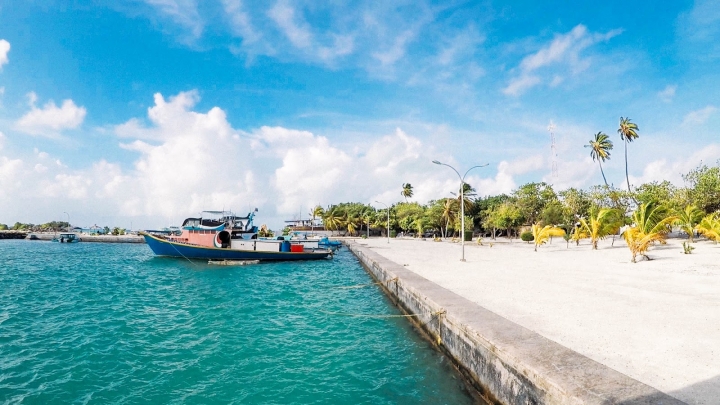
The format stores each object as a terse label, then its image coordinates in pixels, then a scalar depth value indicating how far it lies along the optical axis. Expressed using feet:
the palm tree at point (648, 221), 73.75
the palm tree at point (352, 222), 309.08
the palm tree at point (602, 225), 103.91
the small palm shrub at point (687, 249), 73.26
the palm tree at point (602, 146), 227.40
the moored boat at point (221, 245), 121.49
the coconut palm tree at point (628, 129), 223.71
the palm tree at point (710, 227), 82.82
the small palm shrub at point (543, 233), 115.14
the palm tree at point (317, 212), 327.06
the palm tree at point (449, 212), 235.61
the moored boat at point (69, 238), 273.75
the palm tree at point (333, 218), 313.73
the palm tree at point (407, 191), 367.25
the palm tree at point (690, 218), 96.48
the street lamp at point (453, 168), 83.95
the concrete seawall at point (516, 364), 15.26
